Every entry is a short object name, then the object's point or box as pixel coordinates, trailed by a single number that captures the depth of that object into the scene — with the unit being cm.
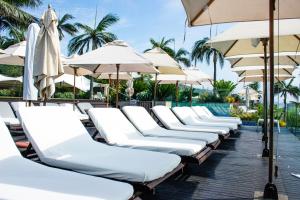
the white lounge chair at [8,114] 481
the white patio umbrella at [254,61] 608
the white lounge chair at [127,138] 282
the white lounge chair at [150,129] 359
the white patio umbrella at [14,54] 545
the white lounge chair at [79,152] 196
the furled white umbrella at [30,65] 437
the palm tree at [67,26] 2611
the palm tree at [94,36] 2576
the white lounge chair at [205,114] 677
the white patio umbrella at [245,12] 238
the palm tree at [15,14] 1611
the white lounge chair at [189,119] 539
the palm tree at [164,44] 3060
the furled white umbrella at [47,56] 395
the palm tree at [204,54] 3168
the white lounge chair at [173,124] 437
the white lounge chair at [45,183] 142
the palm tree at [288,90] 3964
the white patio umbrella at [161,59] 563
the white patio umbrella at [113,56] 449
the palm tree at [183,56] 3303
